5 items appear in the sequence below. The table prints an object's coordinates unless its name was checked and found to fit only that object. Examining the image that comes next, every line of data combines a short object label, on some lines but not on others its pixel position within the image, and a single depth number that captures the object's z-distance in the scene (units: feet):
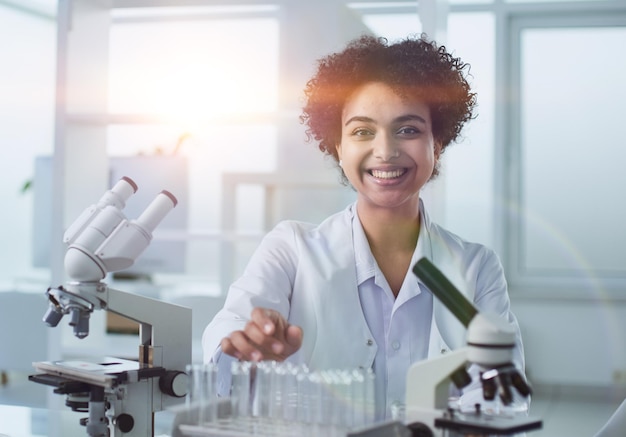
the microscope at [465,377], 3.84
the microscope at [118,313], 5.27
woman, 6.26
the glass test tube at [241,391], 4.37
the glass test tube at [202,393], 4.28
